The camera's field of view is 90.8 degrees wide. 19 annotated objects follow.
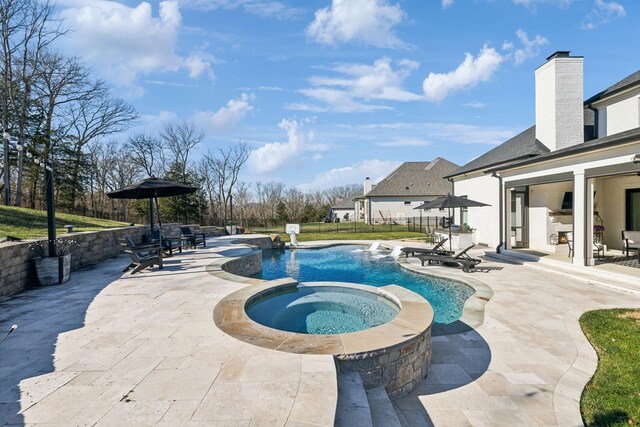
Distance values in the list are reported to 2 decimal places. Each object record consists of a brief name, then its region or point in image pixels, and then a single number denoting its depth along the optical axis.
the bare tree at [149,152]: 32.12
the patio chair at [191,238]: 13.22
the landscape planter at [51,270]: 7.06
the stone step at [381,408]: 2.98
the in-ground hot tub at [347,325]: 3.55
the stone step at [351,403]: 2.62
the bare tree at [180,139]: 33.38
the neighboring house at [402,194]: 35.06
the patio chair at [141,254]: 8.22
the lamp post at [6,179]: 16.08
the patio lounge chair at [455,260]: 9.83
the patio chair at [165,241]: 11.36
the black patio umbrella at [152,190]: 8.88
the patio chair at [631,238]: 10.16
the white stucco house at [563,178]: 9.20
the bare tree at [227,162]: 36.84
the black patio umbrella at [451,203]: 10.79
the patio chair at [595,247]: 10.32
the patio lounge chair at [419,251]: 11.29
